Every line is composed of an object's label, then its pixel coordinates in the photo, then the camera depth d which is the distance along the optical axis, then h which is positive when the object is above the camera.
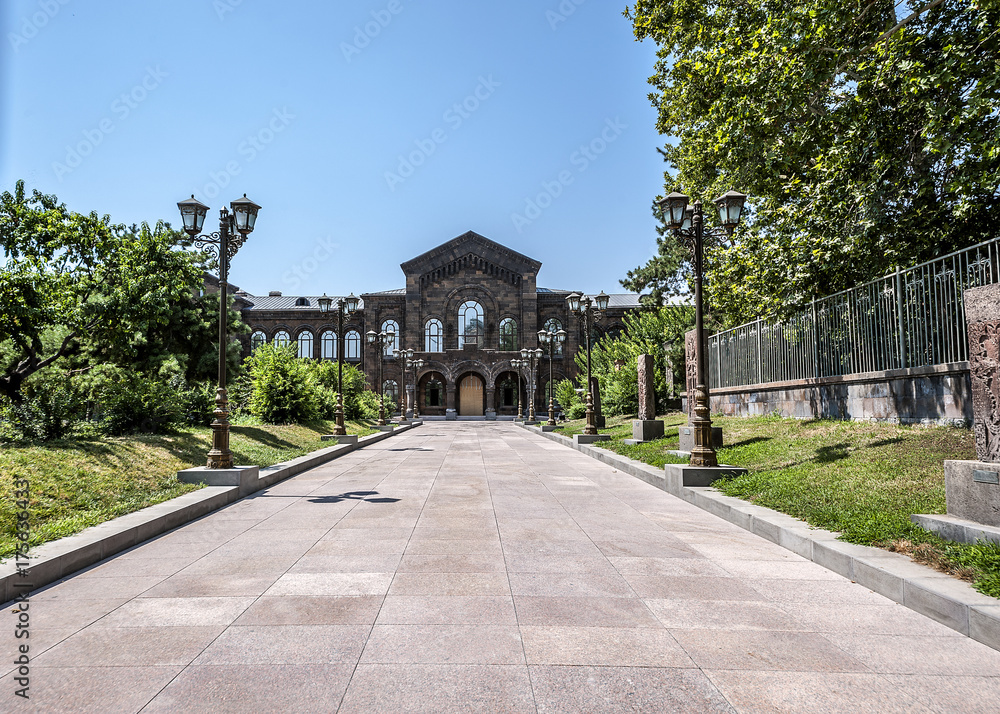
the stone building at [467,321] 51.62 +6.01
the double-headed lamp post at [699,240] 10.28 +2.69
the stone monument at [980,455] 5.13 -0.69
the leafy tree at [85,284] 15.71 +3.04
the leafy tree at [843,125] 10.55 +5.26
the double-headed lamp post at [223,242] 10.30 +2.80
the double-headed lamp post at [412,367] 46.60 +1.92
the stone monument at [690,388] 13.48 -0.03
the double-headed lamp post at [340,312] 20.16 +2.98
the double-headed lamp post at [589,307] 20.78 +3.03
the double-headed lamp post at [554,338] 30.88 +3.98
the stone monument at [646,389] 20.14 -0.04
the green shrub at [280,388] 20.81 +0.18
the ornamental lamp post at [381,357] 35.53 +2.85
